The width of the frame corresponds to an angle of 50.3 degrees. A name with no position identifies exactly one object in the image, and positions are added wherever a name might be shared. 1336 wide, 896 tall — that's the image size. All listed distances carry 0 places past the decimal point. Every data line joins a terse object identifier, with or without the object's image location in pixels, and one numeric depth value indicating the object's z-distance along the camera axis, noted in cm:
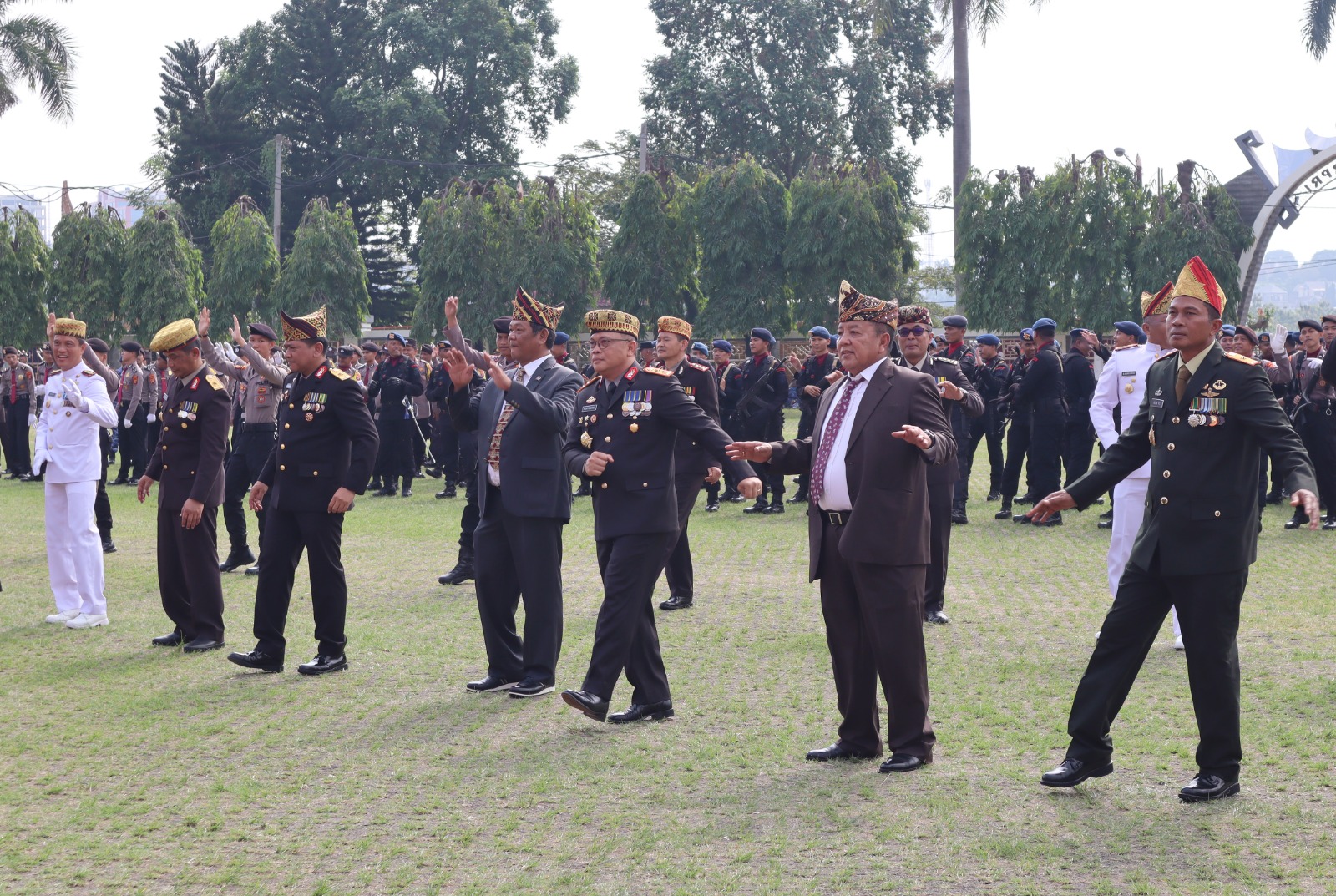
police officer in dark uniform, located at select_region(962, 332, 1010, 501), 1759
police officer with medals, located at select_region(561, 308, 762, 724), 681
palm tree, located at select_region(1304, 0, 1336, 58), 3528
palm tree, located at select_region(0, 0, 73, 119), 3784
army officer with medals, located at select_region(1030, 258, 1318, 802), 549
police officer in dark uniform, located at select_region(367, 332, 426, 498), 1966
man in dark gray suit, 752
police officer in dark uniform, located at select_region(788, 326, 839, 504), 1656
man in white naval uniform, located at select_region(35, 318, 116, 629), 984
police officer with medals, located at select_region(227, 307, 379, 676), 813
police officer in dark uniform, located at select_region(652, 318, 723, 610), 891
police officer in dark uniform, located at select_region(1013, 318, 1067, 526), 1585
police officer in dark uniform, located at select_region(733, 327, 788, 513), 1795
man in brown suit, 596
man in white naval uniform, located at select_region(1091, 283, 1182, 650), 843
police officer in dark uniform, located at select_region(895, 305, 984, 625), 938
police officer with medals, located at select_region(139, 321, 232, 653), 898
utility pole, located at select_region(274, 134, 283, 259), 4606
